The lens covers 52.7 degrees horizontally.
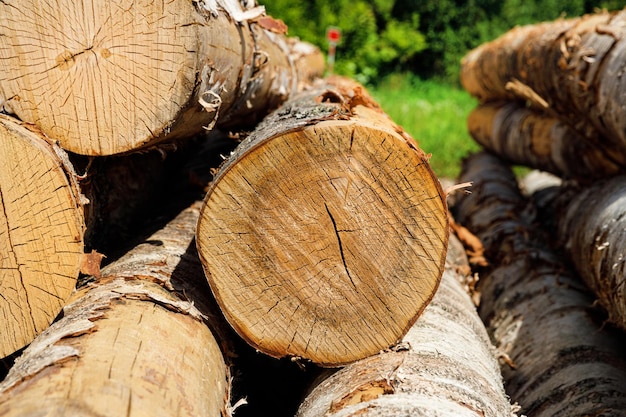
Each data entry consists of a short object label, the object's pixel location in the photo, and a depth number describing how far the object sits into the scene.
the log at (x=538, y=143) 3.59
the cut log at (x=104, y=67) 1.85
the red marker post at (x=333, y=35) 9.91
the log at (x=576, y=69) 2.95
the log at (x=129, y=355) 1.47
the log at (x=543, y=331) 2.45
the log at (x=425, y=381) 1.70
